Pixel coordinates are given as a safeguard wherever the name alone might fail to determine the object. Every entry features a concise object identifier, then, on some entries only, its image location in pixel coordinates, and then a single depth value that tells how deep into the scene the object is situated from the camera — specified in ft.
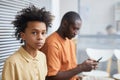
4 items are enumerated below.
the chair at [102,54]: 10.59
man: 4.75
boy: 3.46
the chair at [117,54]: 10.27
